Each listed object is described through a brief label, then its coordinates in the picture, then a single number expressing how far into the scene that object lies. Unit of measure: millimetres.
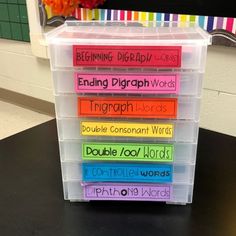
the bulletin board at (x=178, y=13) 912
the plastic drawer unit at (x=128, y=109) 445
